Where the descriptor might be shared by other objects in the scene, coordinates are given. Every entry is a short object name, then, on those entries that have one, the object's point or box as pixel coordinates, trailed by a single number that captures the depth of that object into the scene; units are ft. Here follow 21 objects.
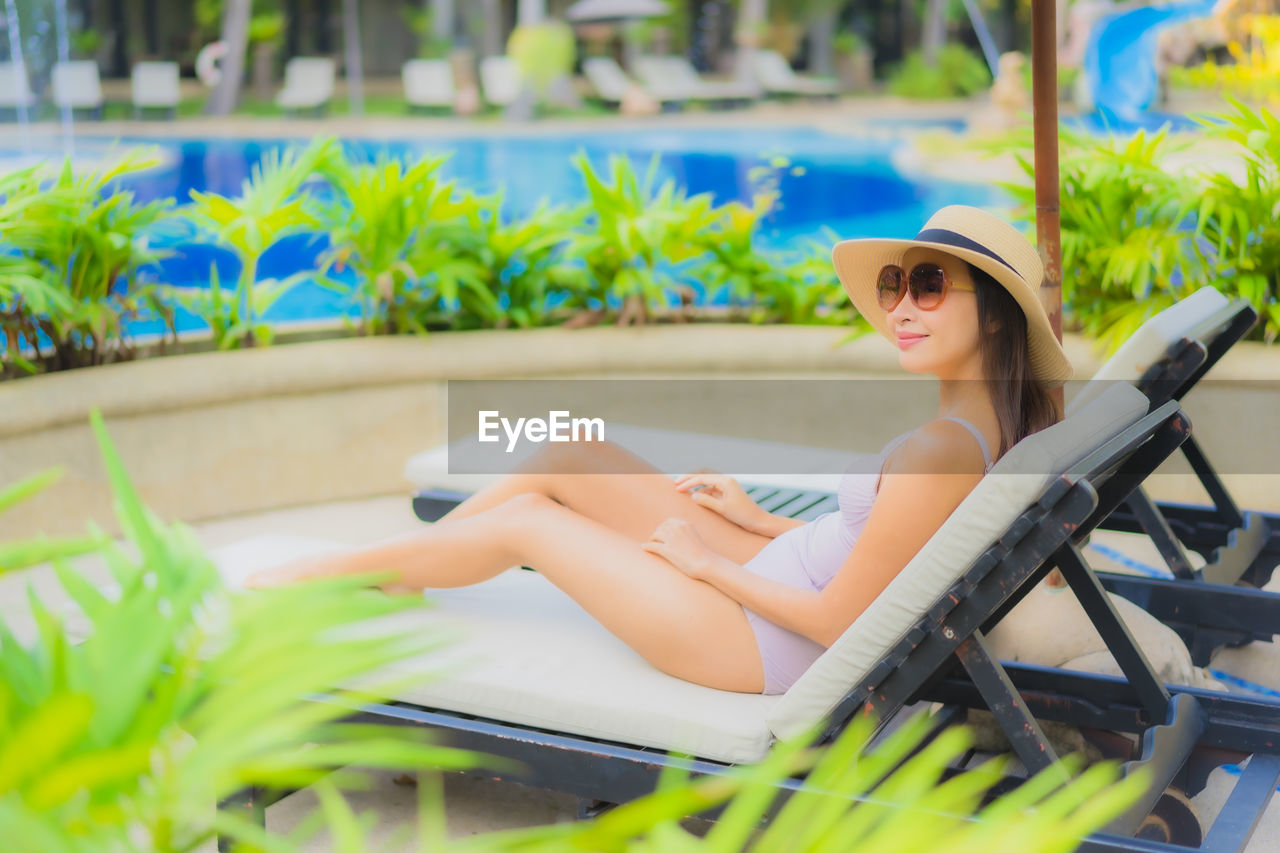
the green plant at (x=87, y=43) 74.54
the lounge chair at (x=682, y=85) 78.12
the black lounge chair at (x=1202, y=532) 9.86
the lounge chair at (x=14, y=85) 43.01
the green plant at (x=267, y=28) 76.11
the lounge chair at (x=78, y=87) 63.10
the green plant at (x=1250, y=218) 14.61
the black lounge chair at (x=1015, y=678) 6.75
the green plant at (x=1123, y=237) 14.98
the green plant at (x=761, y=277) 17.63
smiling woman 7.36
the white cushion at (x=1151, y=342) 10.29
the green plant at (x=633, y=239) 17.20
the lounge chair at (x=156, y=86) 69.21
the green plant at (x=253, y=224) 16.10
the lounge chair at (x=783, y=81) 80.18
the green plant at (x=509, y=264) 17.17
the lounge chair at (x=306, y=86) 73.61
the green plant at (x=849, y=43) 82.69
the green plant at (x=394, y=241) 16.63
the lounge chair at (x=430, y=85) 75.36
